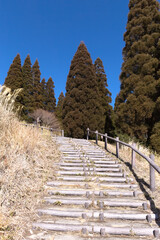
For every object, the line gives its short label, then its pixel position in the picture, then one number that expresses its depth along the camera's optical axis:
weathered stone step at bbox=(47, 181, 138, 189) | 4.15
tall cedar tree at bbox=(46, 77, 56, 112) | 30.92
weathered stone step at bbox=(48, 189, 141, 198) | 3.76
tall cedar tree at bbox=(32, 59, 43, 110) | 25.73
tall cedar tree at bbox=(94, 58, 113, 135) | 21.70
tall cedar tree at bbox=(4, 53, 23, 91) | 22.97
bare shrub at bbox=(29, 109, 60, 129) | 20.22
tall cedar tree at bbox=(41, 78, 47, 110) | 30.72
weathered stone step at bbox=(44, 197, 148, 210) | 3.35
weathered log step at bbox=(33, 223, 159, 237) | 2.60
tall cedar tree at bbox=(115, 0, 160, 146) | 10.08
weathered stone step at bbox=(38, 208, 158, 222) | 2.98
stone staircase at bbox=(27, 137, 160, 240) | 2.61
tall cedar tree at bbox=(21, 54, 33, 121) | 23.43
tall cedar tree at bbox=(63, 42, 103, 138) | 15.62
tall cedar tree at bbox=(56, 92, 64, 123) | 38.31
